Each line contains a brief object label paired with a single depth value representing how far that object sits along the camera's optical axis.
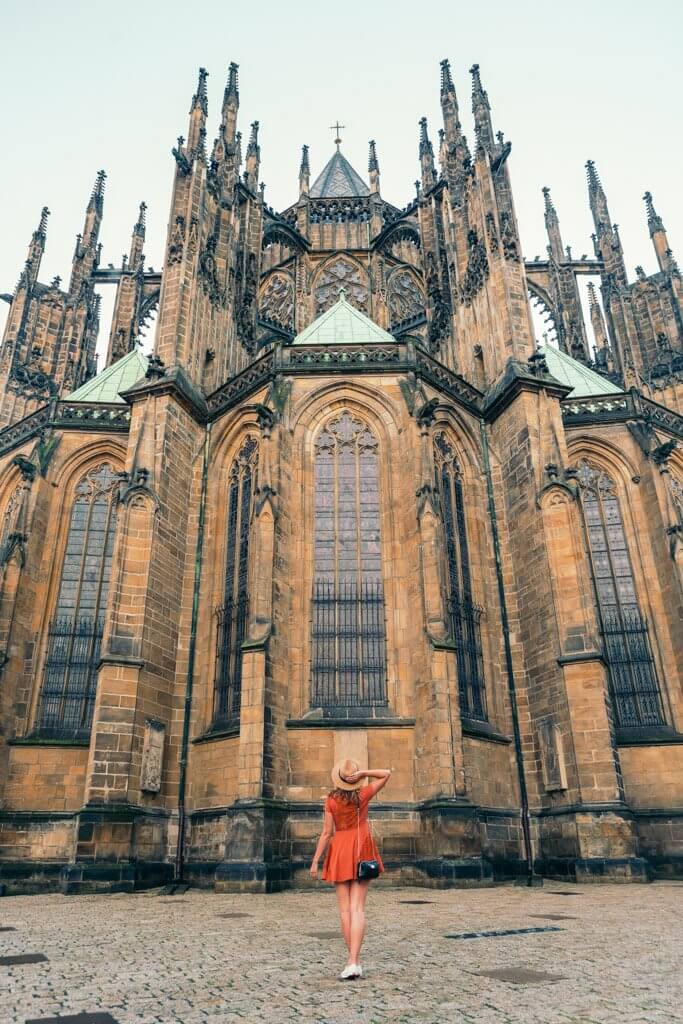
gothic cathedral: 13.66
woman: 4.51
